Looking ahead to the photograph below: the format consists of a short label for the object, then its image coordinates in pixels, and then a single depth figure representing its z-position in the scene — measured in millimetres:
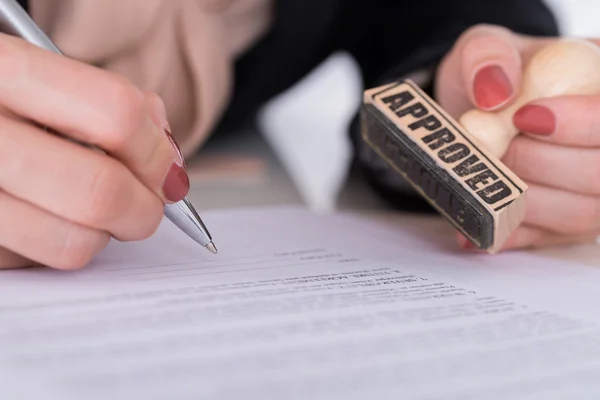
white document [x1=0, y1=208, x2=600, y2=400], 368
